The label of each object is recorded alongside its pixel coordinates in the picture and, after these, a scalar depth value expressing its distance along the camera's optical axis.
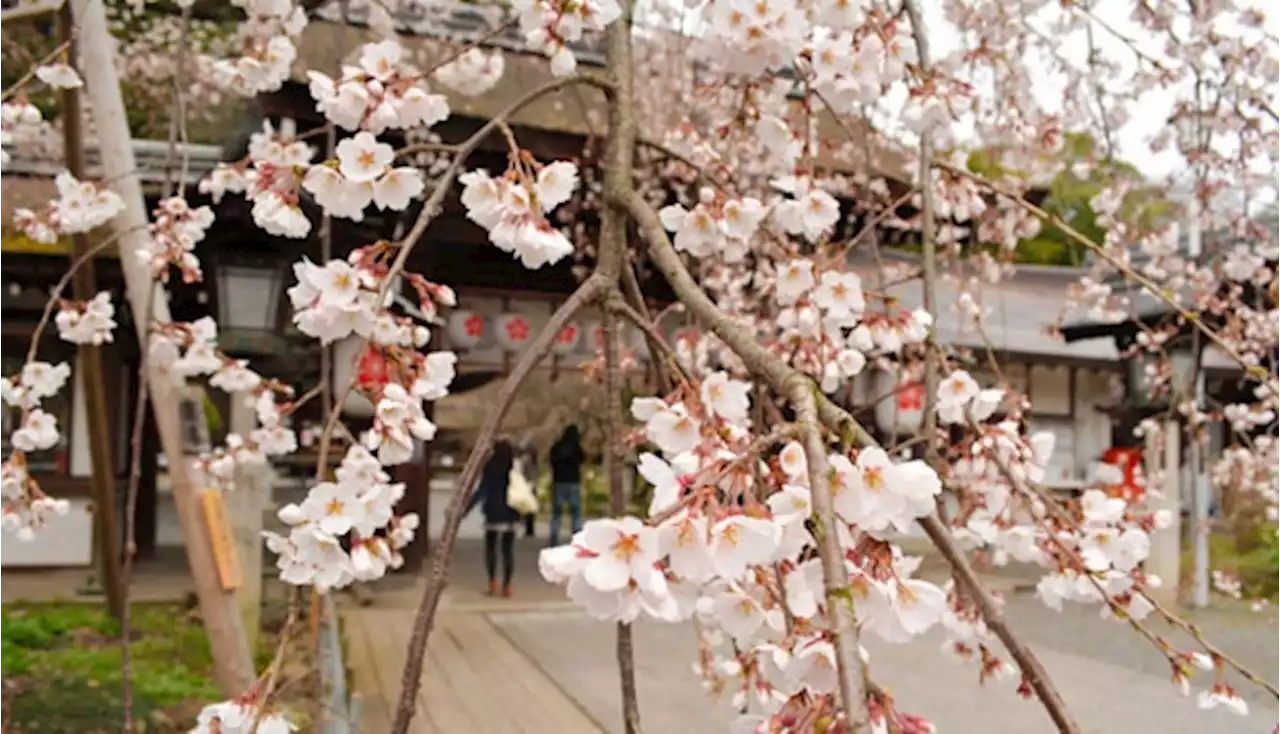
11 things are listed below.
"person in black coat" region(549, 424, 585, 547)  10.39
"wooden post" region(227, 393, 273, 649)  5.81
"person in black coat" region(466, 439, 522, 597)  8.62
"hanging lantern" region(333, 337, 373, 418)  6.95
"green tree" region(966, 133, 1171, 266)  7.24
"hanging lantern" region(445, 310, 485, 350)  8.74
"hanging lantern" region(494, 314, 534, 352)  8.81
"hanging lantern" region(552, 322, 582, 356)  8.74
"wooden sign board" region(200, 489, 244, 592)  3.68
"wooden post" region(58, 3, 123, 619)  4.39
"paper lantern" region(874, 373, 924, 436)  8.26
